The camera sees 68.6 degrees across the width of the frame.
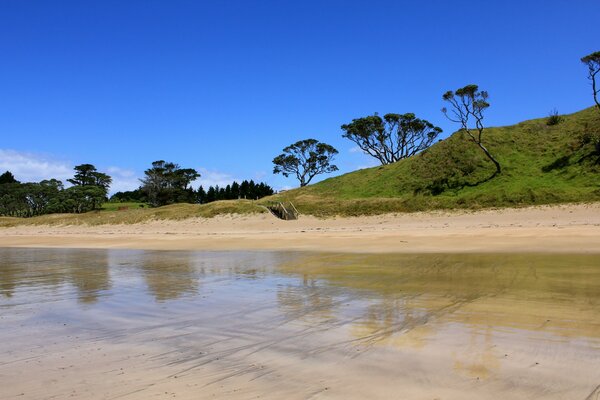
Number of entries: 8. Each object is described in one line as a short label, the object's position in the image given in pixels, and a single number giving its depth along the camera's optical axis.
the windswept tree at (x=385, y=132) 75.38
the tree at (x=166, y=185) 86.75
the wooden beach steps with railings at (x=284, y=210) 39.06
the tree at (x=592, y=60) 39.62
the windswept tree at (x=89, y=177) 96.50
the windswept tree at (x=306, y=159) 84.38
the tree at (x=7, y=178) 110.84
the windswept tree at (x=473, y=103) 45.53
